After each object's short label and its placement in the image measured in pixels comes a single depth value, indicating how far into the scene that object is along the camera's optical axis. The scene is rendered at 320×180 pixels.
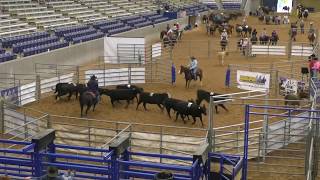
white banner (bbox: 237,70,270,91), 20.80
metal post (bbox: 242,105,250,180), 11.40
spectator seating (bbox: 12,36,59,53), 23.76
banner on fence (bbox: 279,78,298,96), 20.00
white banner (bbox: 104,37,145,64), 26.50
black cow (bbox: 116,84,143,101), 19.84
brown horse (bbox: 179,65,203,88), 22.53
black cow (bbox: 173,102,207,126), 17.05
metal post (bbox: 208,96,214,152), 11.62
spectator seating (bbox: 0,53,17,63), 21.35
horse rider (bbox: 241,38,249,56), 31.82
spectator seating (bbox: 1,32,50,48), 24.66
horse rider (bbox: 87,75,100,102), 18.69
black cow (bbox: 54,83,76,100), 19.94
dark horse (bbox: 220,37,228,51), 31.79
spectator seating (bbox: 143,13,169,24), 44.53
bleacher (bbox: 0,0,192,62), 25.53
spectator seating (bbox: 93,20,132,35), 35.09
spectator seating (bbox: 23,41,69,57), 23.72
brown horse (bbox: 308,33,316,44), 34.88
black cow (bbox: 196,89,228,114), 18.91
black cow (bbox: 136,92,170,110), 18.83
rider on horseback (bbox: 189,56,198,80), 22.56
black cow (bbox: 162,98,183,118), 17.71
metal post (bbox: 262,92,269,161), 13.31
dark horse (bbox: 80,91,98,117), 18.14
